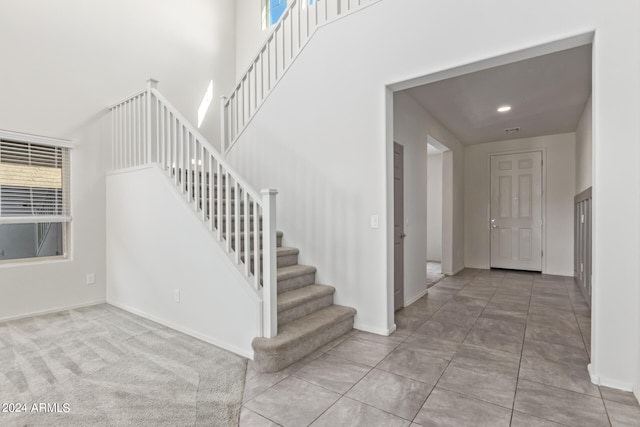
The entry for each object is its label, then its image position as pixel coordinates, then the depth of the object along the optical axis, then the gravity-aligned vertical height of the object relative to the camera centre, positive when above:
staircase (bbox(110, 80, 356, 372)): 2.50 -0.25
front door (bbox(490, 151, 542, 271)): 6.18 +0.02
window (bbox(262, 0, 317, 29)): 5.88 +3.63
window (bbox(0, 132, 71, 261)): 3.48 +0.19
